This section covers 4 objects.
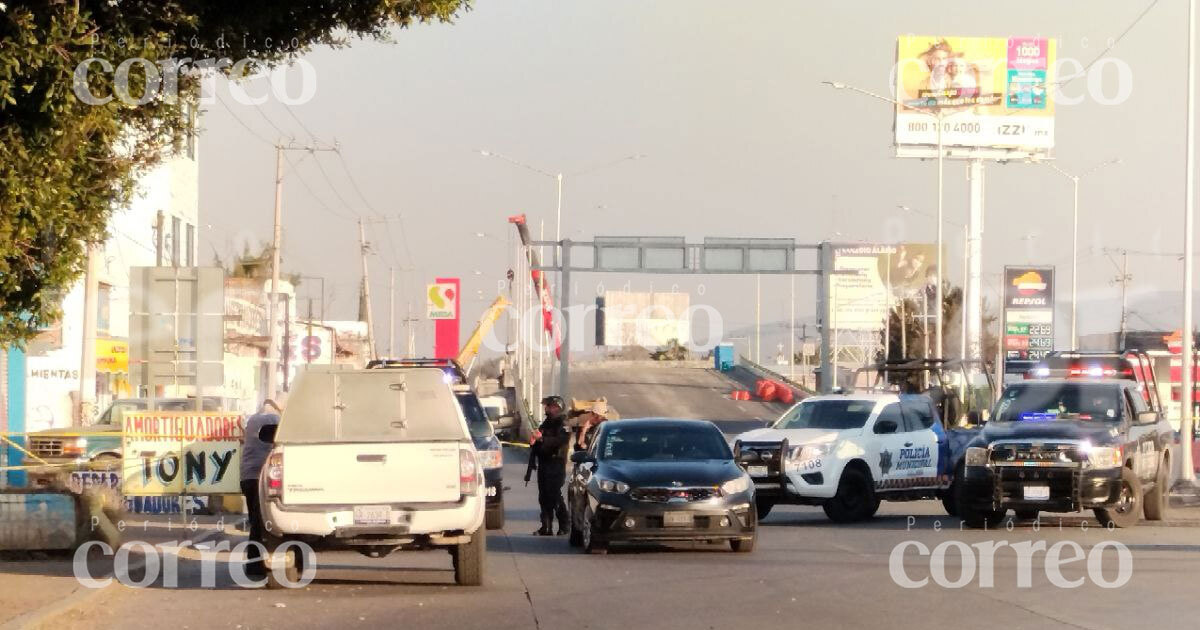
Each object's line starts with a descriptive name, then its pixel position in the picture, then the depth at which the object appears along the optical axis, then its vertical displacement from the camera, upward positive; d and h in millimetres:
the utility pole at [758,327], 134500 -1568
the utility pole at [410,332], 125625 -2211
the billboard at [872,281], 106125 +1945
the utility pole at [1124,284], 103438 +1899
